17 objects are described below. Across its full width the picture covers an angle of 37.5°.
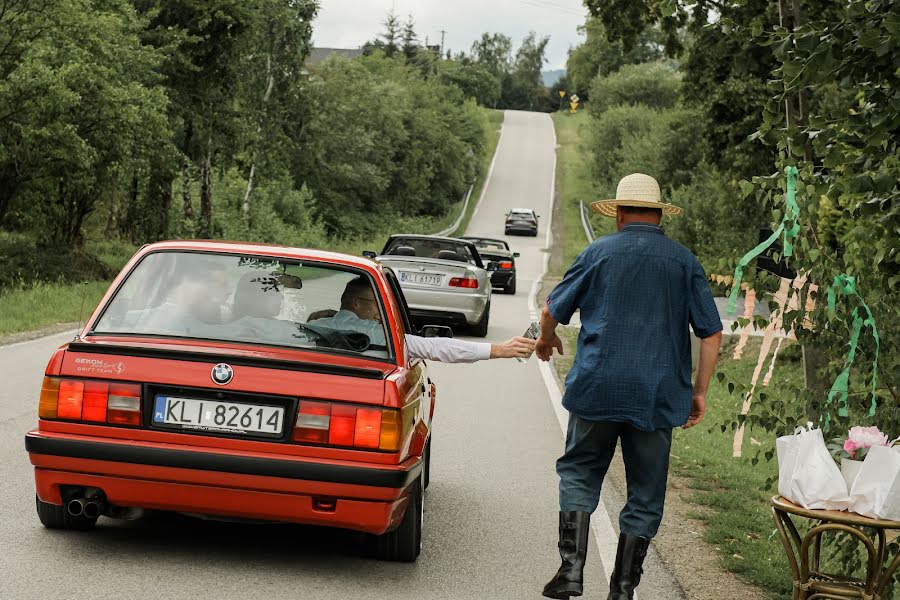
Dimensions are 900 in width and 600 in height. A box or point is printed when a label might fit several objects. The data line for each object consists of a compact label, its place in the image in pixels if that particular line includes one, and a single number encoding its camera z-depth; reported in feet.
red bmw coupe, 18.17
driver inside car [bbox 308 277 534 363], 20.89
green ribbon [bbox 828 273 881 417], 18.92
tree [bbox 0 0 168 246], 83.56
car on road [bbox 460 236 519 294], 106.32
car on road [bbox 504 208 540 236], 218.79
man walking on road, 17.51
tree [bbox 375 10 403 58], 437.99
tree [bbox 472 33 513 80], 611.88
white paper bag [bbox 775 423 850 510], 15.55
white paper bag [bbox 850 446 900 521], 15.38
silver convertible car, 66.18
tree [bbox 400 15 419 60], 440.04
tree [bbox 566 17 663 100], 493.36
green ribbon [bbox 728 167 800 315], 19.35
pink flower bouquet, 15.84
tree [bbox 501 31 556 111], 583.99
